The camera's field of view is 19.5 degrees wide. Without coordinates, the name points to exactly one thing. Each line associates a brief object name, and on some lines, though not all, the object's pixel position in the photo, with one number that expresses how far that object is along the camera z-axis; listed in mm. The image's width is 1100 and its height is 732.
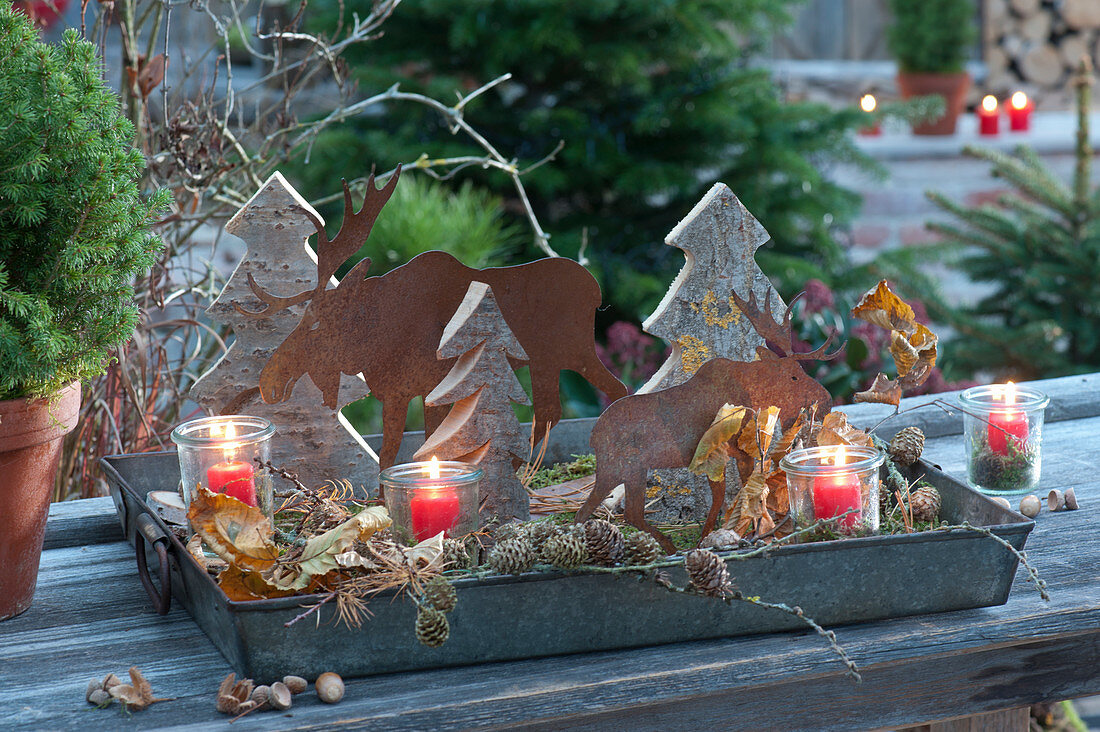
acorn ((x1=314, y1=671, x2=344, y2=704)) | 2638
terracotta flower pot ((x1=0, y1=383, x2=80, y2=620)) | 2755
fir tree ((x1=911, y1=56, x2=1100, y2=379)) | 5359
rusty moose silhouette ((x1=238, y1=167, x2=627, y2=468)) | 2860
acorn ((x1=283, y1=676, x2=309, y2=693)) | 2649
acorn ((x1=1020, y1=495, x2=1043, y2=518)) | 2953
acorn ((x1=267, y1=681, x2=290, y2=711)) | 2627
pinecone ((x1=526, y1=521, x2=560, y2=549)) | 2699
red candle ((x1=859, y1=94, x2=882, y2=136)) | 6101
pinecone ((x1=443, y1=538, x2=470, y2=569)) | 2731
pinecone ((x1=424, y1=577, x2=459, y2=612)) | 2657
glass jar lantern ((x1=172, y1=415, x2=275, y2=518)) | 2819
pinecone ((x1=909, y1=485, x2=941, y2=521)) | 2840
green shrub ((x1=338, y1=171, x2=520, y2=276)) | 4710
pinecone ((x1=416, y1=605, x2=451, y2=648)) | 2642
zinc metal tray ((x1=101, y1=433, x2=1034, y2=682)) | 2664
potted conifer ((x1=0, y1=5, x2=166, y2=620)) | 2702
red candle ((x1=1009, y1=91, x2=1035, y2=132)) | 9141
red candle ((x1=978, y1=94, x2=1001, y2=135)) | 9515
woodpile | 11197
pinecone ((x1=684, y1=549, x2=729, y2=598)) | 2660
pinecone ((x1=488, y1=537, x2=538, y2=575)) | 2683
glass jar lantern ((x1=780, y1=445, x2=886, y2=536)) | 2752
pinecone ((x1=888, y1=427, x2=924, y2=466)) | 2914
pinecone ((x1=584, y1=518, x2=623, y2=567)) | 2686
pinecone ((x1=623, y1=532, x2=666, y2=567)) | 2698
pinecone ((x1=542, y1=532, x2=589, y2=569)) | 2681
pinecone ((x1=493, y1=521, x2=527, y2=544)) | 2713
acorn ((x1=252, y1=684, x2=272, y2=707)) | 2632
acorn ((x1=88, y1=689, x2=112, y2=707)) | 2654
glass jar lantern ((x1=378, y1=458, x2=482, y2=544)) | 2764
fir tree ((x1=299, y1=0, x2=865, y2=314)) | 5778
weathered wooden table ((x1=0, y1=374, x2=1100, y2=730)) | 2640
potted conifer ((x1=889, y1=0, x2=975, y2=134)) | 10027
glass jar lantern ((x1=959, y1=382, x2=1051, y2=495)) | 2998
